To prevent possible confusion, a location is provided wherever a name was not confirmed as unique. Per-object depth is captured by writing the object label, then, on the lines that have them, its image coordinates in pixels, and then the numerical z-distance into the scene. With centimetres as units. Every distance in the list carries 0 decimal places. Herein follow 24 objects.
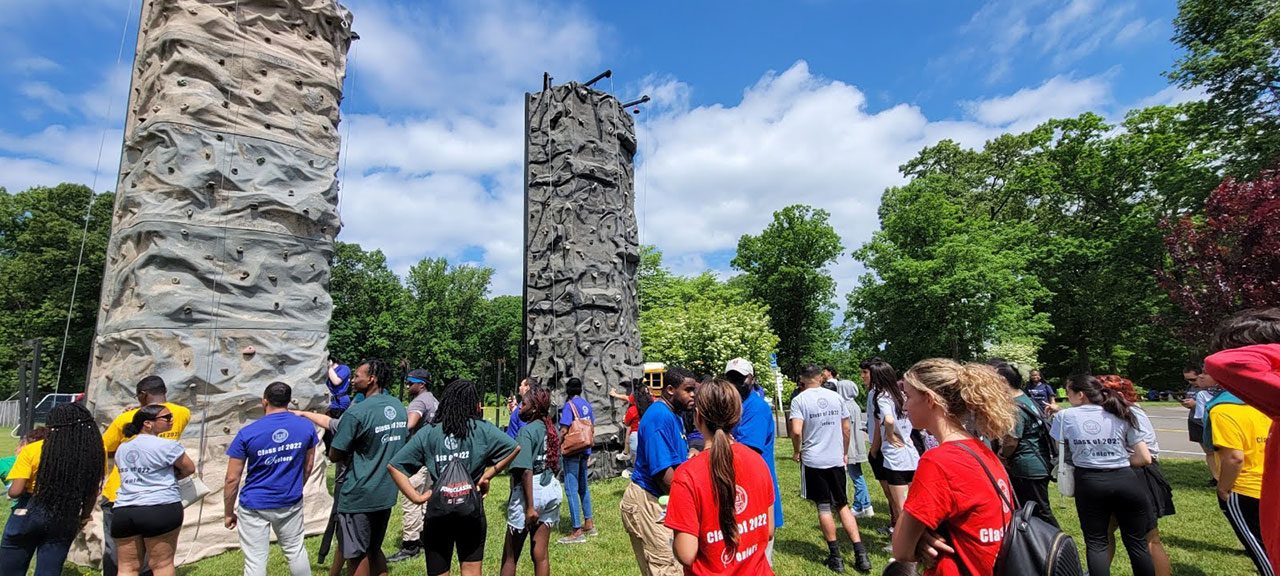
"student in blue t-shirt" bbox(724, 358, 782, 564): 453
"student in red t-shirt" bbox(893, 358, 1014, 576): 203
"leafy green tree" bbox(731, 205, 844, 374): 3388
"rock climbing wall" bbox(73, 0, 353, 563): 662
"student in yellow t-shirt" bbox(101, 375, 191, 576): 461
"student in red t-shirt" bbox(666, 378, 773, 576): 249
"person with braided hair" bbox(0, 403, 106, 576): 386
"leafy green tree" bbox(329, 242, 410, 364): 3822
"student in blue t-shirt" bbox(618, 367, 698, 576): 365
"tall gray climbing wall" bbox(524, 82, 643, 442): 1069
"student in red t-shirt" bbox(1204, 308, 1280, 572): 161
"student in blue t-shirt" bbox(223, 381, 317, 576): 426
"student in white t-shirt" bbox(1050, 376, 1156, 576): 393
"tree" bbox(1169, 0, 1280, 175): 1305
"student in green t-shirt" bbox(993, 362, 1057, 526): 476
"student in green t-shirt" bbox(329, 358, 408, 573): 441
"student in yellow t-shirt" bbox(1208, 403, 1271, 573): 350
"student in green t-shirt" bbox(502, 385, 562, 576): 446
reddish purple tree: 861
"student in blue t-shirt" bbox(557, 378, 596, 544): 666
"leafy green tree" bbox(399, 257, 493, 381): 4188
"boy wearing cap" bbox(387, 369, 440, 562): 593
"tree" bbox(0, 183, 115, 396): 2627
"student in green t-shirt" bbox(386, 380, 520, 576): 387
